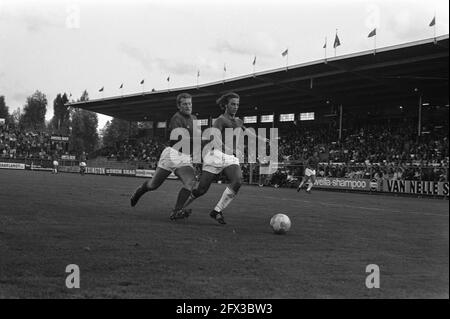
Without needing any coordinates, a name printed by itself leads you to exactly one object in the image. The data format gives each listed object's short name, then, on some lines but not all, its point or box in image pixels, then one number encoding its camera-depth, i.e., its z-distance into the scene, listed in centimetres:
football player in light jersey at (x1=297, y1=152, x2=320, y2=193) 2669
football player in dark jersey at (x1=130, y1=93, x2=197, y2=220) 851
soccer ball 746
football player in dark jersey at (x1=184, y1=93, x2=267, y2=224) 830
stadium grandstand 2636
